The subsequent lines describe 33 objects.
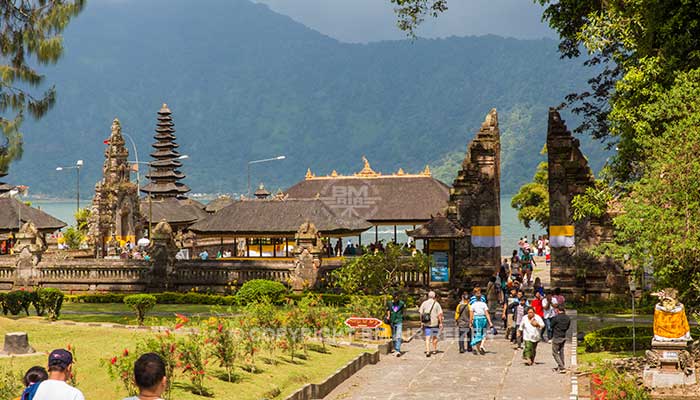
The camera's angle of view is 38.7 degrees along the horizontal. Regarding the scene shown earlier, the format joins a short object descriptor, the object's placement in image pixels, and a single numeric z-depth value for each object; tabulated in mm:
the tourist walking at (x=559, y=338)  24875
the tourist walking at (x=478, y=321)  28203
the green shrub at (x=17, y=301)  35031
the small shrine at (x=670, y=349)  22391
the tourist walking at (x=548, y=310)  30359
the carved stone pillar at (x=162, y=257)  45938
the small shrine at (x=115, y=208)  75188
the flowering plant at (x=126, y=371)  17969
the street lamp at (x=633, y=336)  26956
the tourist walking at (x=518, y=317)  29812
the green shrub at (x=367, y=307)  30656
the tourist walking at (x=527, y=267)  49656
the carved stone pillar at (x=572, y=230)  42406
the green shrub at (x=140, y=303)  32969
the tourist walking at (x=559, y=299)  30445
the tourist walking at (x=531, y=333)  25969
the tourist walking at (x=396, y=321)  28938
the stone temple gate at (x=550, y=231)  41688
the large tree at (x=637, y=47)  27906
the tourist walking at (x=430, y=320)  28219
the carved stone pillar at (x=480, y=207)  47062
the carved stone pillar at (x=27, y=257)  47344
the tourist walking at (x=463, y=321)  28605
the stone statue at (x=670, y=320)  22594
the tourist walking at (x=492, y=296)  36406
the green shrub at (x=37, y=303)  34594
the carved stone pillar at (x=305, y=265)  43906
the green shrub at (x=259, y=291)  36594
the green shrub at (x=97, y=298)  43906
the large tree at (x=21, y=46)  34969
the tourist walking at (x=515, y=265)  52938
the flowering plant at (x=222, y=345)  21125
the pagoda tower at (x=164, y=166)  97188
